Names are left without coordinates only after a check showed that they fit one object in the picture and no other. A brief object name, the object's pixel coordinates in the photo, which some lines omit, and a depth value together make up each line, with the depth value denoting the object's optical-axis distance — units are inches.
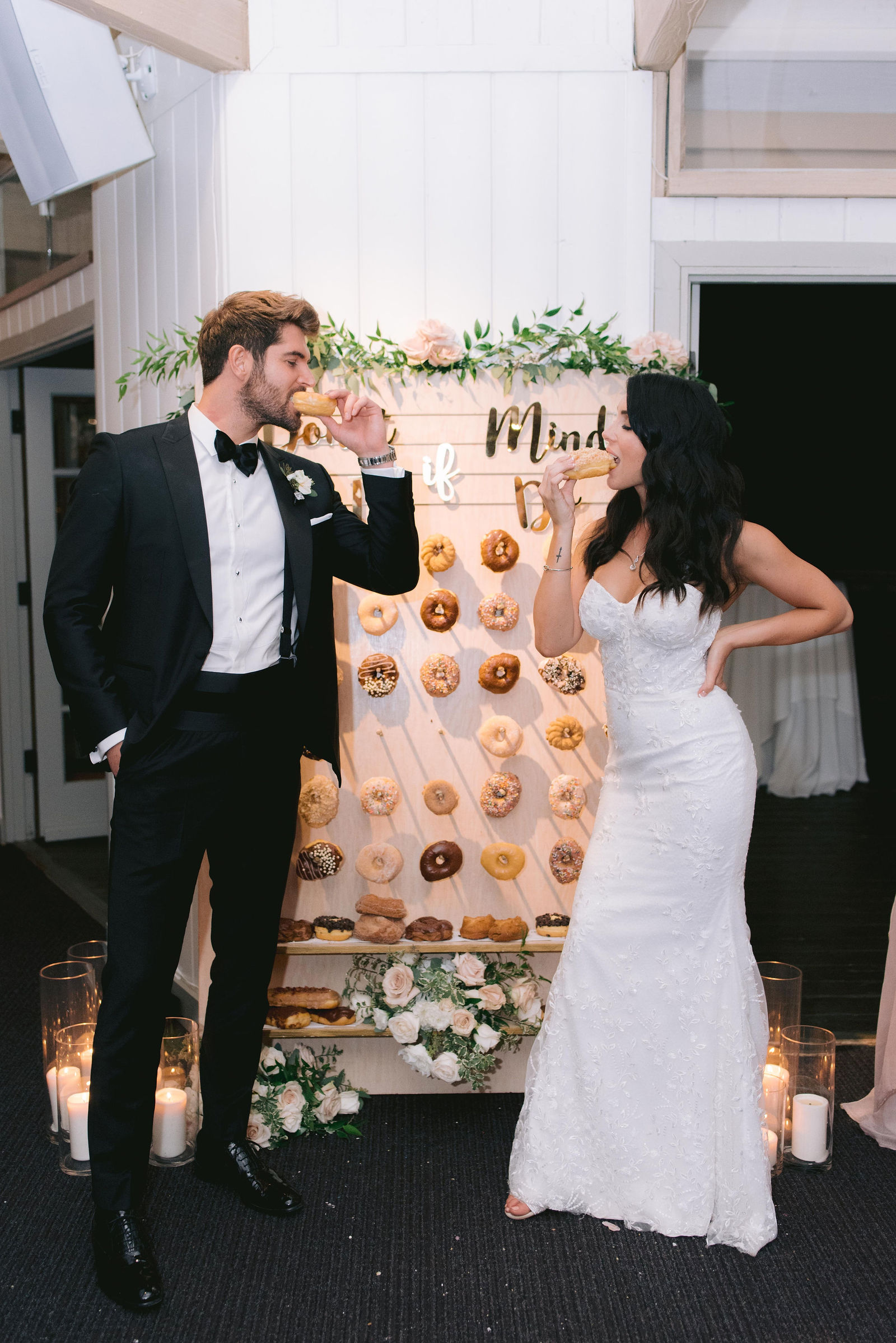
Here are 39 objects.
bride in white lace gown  92.0
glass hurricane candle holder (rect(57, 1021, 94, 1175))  102.7
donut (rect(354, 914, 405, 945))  114.0
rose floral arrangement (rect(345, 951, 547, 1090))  111.3
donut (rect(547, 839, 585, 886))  116.2
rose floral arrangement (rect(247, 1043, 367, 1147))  108.7
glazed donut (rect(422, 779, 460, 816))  115.6
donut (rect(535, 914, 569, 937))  115.3
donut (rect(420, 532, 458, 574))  114.1
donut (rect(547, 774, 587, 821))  115.7
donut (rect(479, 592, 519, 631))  115.1
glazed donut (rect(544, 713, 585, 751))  115.8
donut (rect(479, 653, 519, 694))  114.9
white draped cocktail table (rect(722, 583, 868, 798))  260.1
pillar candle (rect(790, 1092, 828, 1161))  104.3
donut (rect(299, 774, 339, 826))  113.7
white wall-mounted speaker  119.4
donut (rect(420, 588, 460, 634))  115.1
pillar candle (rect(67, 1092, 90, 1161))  102.3
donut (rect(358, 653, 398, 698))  114.7
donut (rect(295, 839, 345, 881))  115.0
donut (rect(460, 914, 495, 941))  114.9
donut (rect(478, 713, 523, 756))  114.8
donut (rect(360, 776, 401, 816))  115.0
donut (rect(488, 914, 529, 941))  114.4
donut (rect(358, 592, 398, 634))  114.4
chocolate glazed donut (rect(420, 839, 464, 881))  115.7
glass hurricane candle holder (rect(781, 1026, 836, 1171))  104.4
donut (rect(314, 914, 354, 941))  115.0
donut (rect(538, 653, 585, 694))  115.0
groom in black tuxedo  84.9
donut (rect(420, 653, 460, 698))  114.6
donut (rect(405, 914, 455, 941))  114.9
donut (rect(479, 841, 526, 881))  116.1
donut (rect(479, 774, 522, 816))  115.4
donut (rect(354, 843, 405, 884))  115.0
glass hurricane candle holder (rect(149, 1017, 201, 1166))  104.4
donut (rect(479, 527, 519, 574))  114.3
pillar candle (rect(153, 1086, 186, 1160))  104.3
